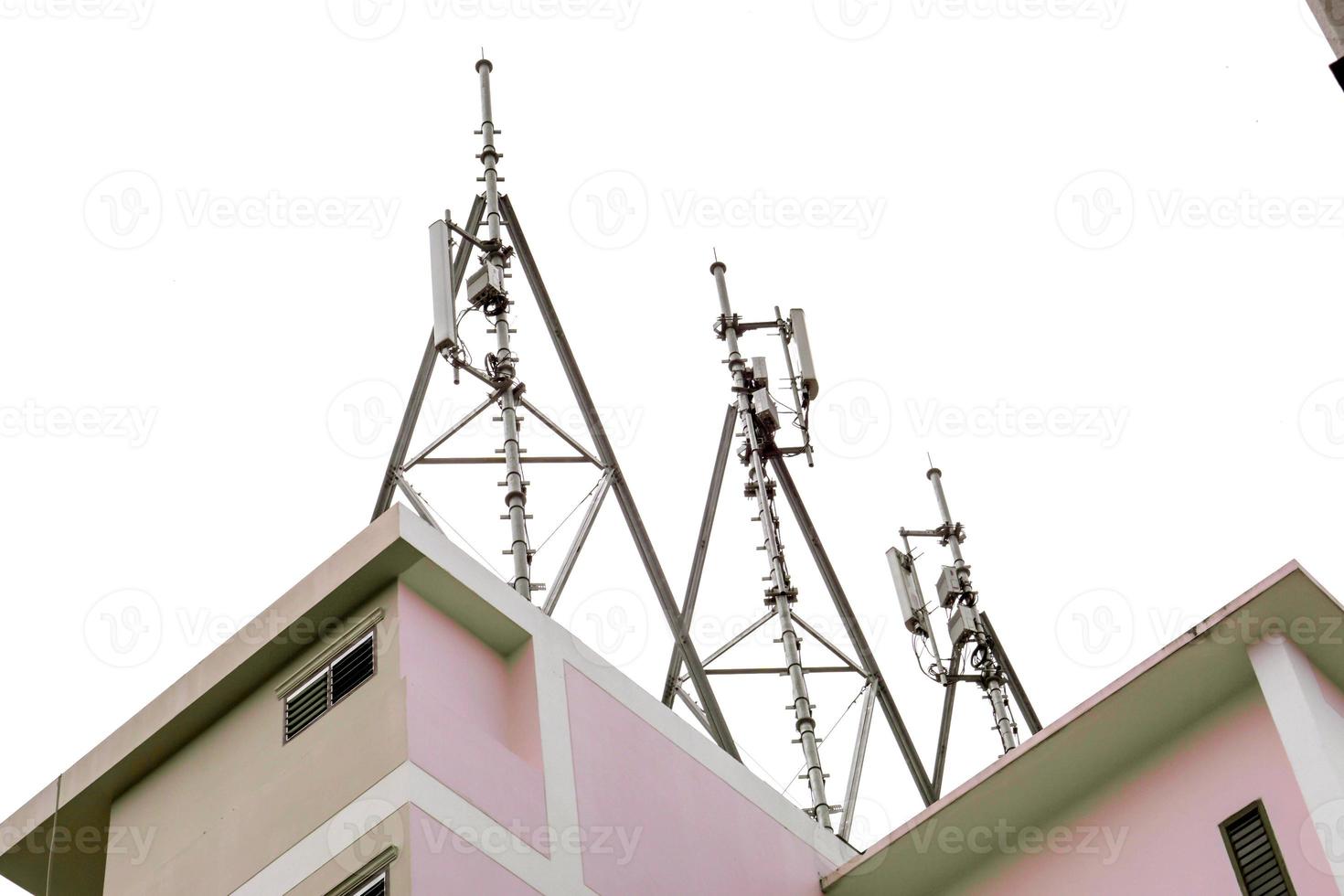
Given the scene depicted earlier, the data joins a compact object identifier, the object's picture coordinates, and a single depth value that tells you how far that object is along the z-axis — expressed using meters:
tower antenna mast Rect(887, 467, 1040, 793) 27.14
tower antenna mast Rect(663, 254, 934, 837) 23.44
